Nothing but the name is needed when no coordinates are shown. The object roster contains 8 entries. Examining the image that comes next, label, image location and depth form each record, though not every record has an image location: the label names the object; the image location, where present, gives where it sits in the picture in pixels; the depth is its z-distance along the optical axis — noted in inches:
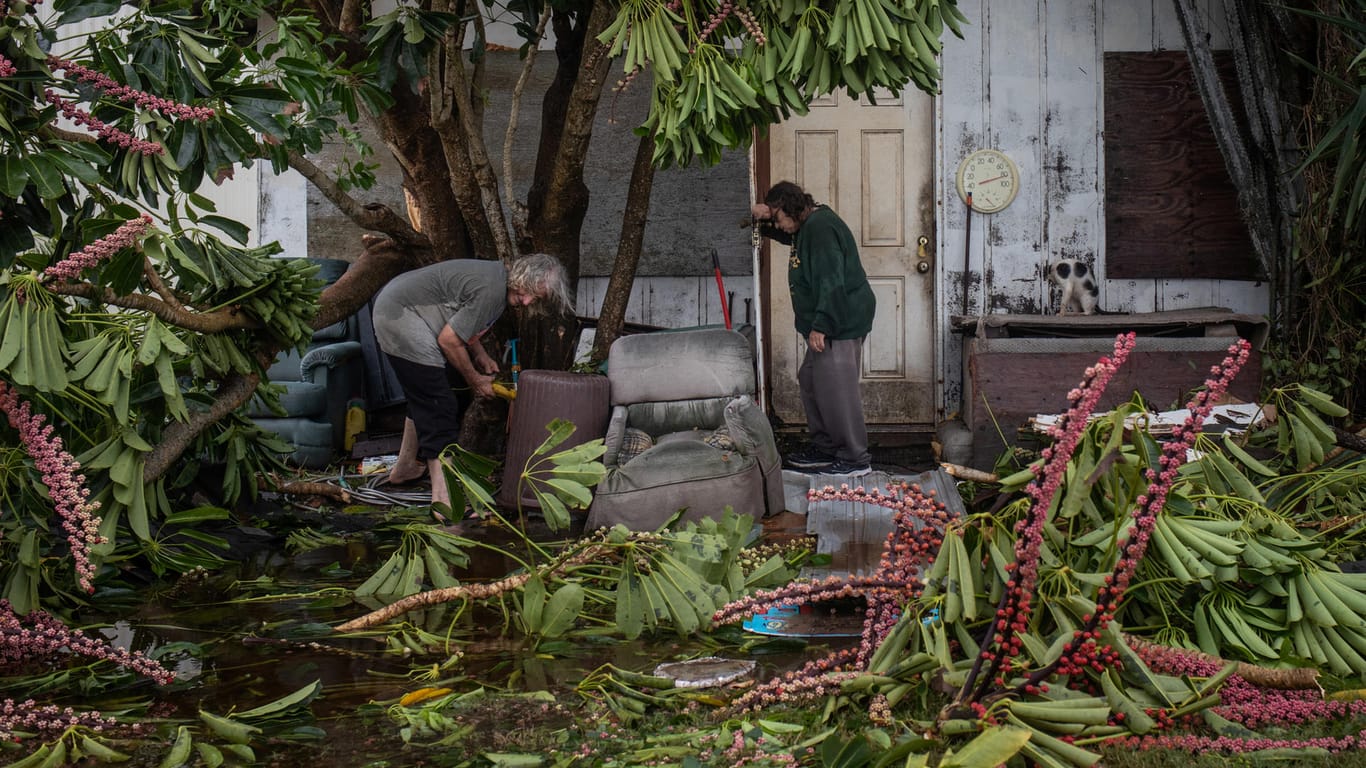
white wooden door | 302.4
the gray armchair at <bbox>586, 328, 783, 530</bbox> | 217.2
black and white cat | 288.0
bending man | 241.1
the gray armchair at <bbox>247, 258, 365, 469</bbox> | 290.4
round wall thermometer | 298.8
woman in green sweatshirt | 260.4
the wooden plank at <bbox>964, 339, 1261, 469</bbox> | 266.7
